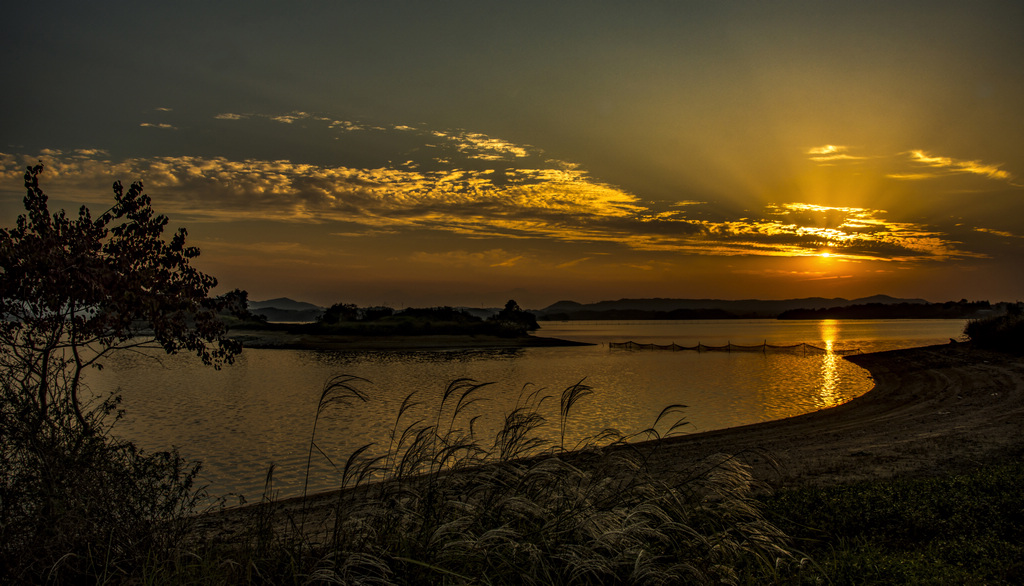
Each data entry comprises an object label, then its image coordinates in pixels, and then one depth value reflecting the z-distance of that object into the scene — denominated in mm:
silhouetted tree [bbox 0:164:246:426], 7039
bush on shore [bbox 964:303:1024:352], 41312
